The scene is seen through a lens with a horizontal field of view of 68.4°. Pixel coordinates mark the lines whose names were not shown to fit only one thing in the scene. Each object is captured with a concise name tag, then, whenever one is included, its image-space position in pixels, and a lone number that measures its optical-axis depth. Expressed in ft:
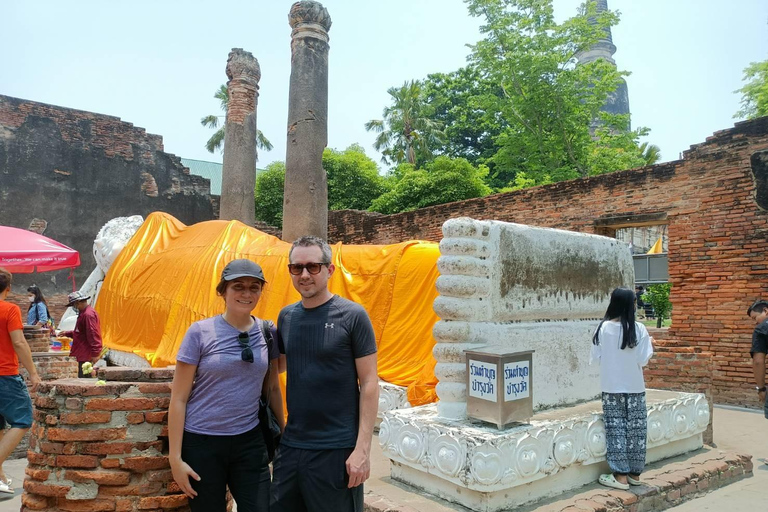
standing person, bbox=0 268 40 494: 11.91
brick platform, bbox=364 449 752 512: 10.74
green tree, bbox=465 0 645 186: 56.90
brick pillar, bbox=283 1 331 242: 28.07
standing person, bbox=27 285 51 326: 31.09
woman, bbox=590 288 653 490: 11.82
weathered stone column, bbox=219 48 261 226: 36.47
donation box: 10.71
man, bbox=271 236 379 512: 6.82
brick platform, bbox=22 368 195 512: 7.76
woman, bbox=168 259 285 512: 7.00
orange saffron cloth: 18.88
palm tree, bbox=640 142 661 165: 76.82
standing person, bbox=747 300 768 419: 14.48
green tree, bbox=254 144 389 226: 68.23
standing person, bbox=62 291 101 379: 20.34
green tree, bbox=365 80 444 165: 81.15
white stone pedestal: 10.15
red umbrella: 23.35
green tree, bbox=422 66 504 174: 83.97
